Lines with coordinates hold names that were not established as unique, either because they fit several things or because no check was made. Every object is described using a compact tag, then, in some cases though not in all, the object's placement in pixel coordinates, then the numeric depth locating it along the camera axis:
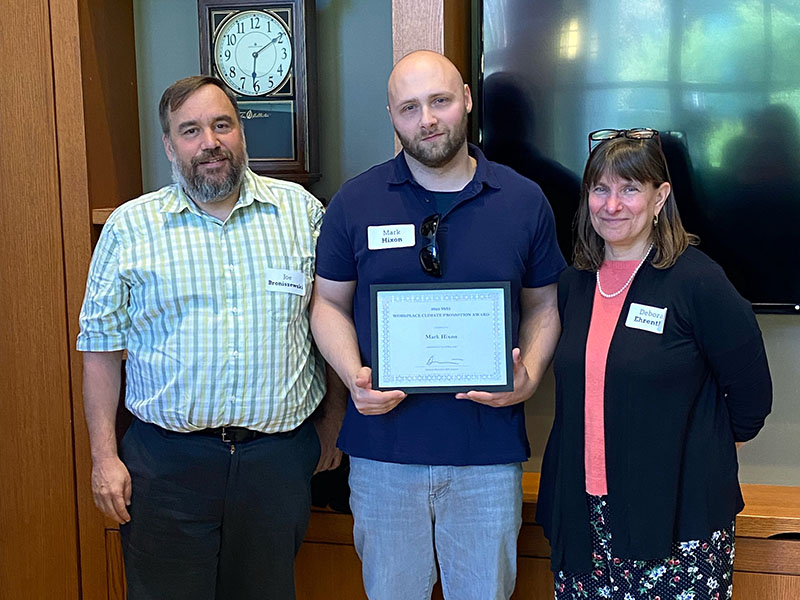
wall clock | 2.23
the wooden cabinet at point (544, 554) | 2.02
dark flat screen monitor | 2.12
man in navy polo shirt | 1.72
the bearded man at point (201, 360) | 1.83
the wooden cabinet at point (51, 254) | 2.20
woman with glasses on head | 1.58
